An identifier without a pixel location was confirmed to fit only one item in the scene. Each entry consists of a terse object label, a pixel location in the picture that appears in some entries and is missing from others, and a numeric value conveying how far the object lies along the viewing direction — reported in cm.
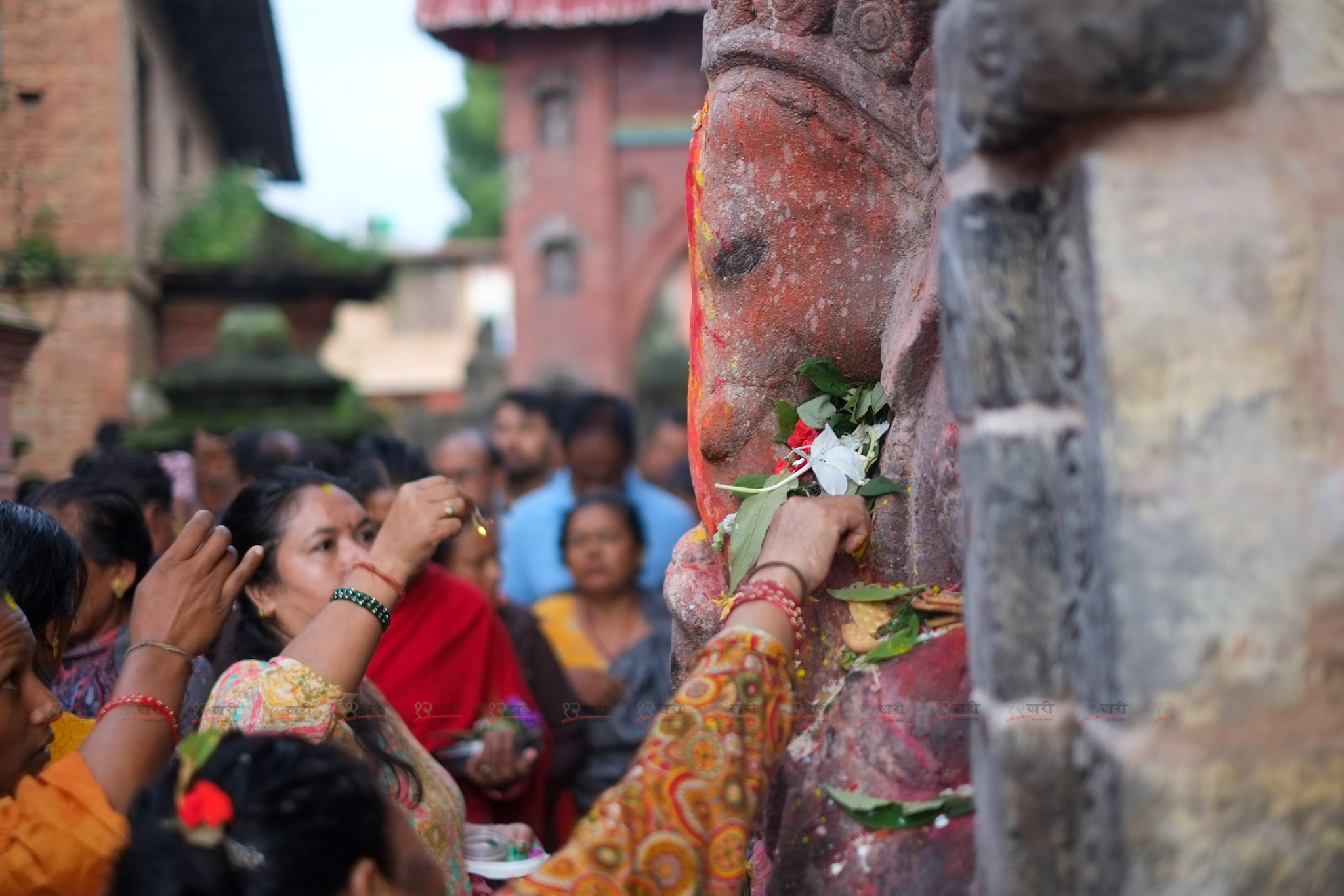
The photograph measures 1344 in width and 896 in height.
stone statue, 193
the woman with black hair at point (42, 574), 222
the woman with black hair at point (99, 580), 275
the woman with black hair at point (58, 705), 179
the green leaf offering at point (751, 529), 207
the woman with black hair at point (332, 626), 204
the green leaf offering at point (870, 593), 200
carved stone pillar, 129
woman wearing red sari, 320
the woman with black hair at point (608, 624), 402
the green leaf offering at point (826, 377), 225
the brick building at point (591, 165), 1911
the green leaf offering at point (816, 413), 225
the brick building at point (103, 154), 524
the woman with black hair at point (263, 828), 150
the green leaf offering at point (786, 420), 226
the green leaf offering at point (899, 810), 175
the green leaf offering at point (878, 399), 223
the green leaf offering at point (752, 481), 223
